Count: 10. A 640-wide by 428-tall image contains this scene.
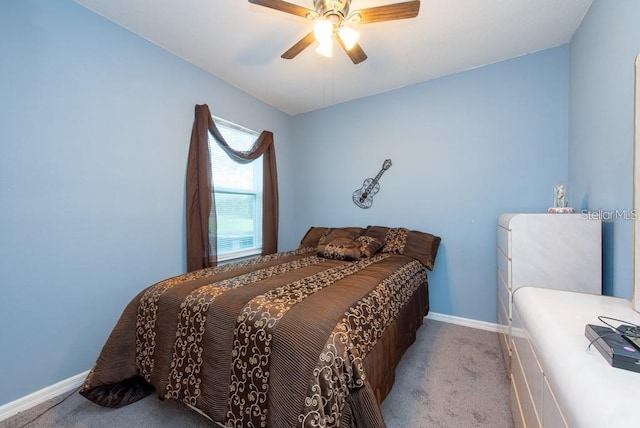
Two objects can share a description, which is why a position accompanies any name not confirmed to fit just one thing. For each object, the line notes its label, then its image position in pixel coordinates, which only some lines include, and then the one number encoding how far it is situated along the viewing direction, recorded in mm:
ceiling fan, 1433
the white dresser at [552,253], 1475
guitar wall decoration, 3004
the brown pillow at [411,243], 2486
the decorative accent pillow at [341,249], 2350
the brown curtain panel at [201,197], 2355
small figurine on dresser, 1785
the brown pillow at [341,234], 2713
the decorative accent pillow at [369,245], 2428
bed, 994
